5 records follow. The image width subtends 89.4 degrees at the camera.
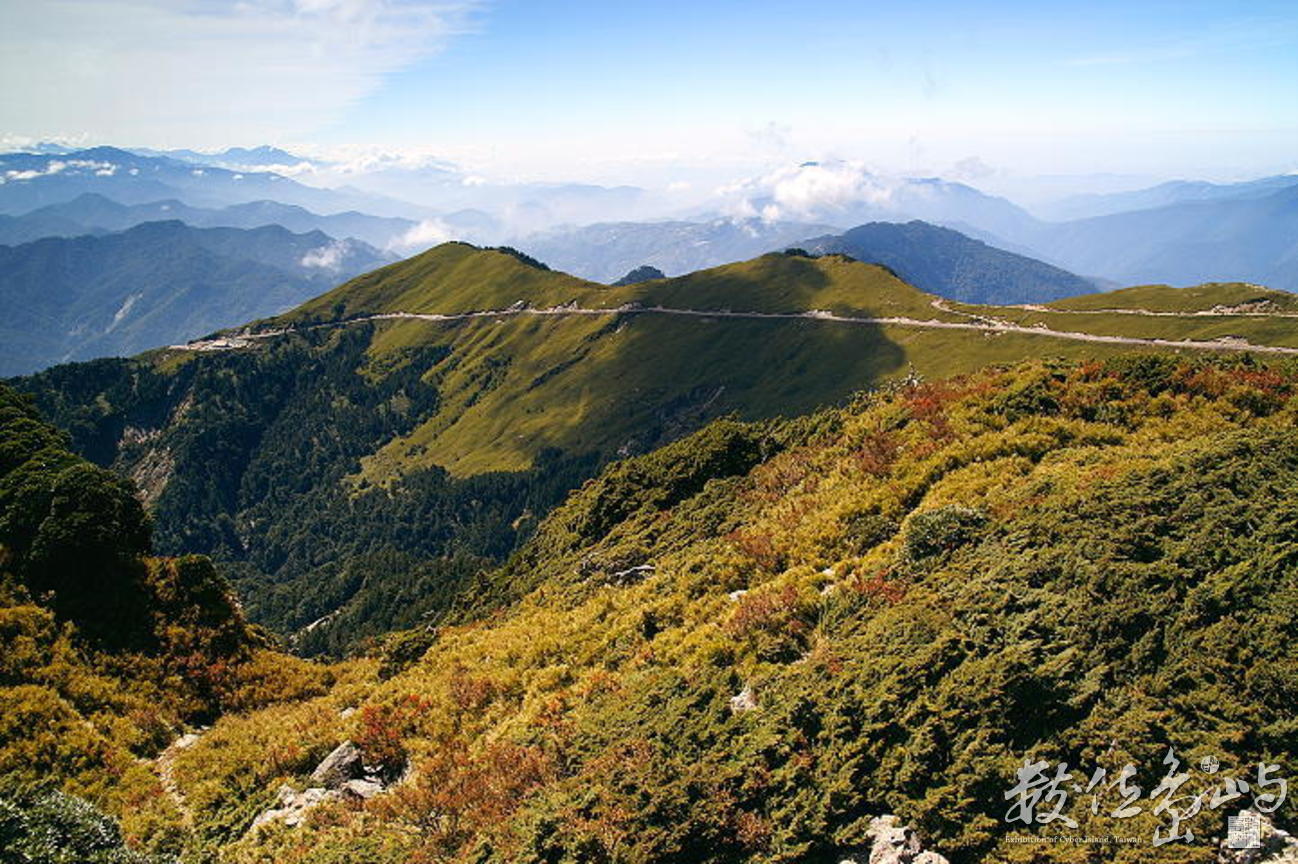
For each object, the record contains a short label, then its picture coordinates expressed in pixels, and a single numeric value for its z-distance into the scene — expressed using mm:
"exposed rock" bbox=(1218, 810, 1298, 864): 11320
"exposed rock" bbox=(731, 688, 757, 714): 18281
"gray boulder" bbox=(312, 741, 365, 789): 22594
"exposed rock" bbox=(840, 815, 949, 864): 13219
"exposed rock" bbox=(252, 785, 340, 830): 21047
